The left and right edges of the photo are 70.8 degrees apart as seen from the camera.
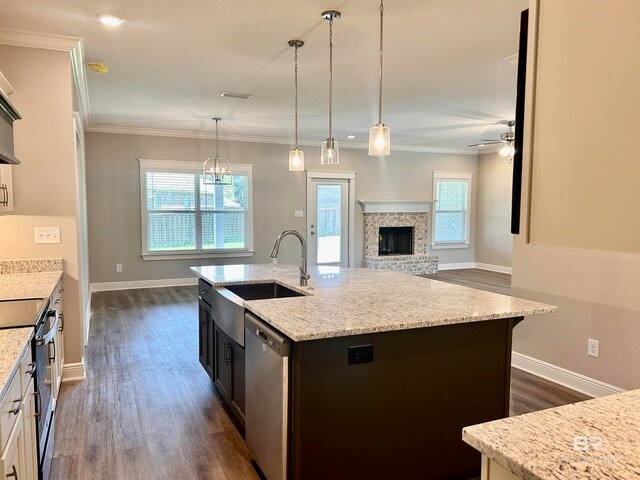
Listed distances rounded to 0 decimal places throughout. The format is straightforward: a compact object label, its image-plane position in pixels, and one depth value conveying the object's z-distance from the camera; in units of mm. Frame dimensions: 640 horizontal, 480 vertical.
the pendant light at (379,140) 2779
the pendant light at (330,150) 3328
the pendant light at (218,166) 7247
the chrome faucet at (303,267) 2909
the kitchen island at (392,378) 1940
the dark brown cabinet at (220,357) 2688
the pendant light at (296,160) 3699
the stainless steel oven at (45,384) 1991
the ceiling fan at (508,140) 6238
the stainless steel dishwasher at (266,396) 1945
